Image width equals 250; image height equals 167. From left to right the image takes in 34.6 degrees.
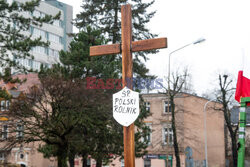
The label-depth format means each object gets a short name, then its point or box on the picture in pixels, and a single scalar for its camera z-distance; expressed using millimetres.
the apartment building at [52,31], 75062
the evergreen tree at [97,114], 23266
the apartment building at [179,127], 43438
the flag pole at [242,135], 7863
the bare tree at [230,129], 32656
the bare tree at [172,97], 29903
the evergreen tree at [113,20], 29953
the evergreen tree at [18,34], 23188
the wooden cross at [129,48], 7742
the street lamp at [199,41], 24519
